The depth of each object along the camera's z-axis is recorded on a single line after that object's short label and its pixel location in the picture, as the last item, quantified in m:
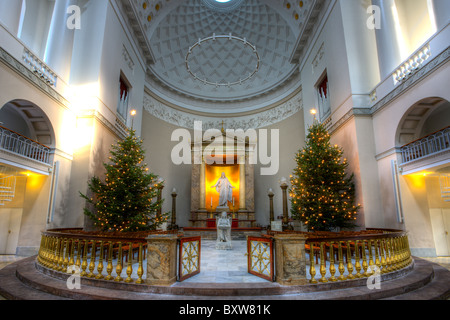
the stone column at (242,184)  15.54
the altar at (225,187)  15.14
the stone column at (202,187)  15.63
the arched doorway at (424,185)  8.42
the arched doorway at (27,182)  8.70
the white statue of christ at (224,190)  15.69
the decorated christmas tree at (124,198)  9.05
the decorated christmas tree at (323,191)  9.55
